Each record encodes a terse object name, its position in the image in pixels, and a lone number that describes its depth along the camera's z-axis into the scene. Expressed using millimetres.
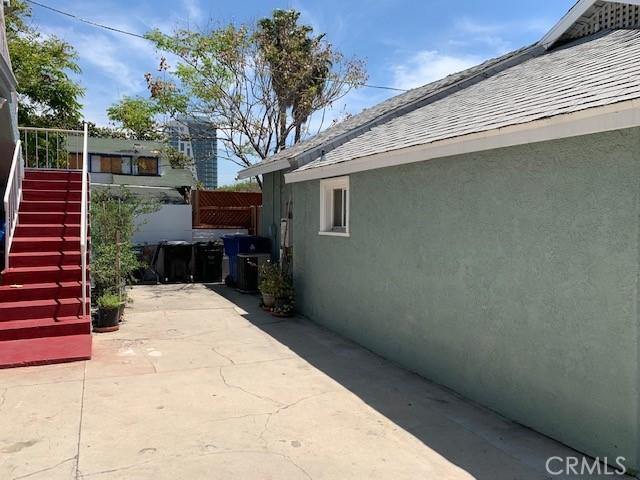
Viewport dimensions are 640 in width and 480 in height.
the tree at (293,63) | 17484
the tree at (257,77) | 17047
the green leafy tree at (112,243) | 8141
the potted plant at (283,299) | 8633
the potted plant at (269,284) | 8789
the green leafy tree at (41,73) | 14727
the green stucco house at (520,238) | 3455
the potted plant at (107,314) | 7391
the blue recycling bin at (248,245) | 11578
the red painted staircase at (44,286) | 5957
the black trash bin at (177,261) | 12570
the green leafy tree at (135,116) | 22903
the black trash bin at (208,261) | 12953
